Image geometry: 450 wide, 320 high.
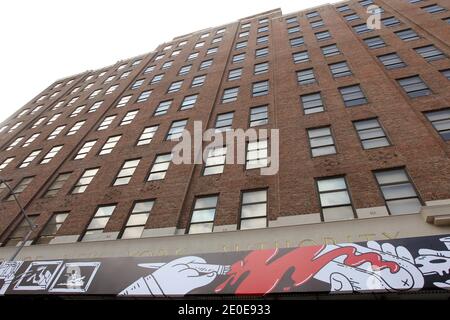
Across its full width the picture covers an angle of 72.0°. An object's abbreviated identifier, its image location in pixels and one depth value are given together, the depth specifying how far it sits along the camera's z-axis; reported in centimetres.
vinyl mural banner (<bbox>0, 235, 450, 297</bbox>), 934
